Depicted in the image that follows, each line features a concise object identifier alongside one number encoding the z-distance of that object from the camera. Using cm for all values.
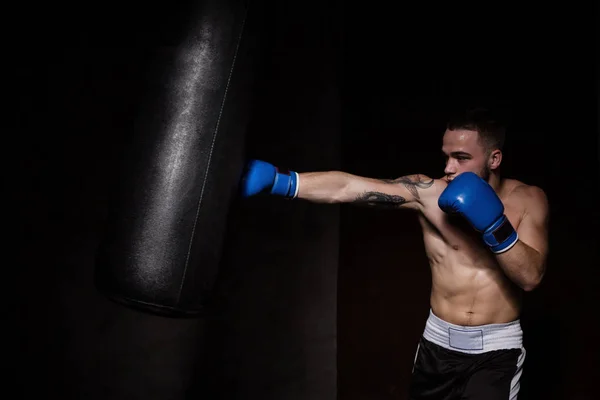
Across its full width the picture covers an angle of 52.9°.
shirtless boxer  257
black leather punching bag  199
